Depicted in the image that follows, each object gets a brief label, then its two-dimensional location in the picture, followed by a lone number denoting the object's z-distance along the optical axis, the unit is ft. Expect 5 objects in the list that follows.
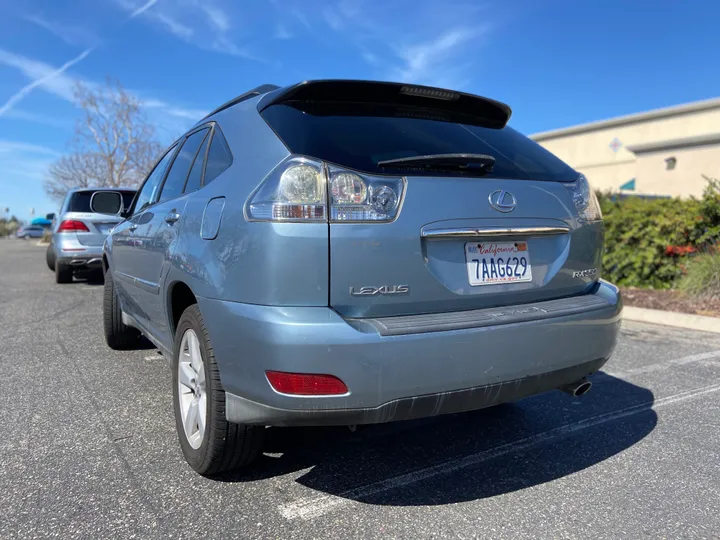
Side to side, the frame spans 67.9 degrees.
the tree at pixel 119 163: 95.75
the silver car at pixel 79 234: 29.86
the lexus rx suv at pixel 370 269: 6.30
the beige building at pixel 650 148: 90.43
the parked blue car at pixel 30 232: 196.24
